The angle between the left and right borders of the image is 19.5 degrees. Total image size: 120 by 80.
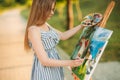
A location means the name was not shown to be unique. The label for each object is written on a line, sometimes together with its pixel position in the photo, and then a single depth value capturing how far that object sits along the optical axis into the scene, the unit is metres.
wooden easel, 2.57
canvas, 2.45
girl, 2.55
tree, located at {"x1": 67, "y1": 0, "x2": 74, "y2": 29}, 7.63
